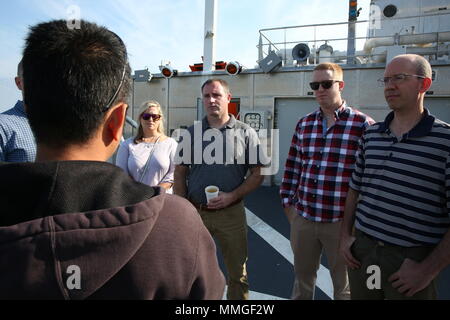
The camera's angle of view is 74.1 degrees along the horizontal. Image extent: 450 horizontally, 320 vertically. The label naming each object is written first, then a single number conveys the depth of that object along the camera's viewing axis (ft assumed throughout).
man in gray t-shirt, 9.48
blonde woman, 10.22
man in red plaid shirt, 8.47
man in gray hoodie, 2.36
